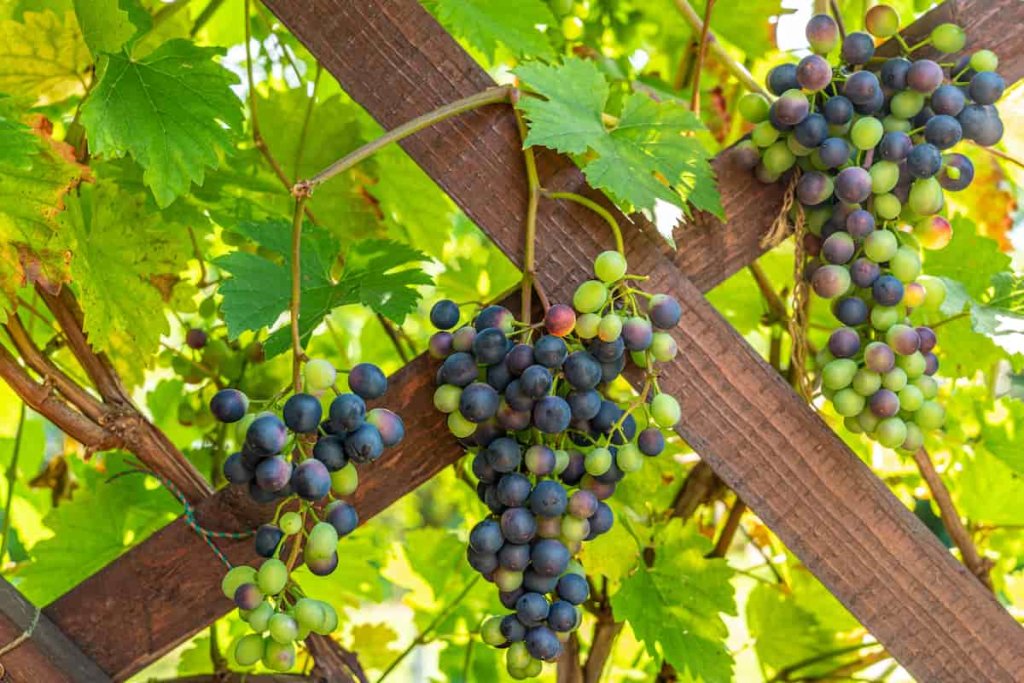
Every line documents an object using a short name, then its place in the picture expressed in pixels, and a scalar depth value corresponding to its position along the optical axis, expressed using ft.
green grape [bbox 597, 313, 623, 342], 2.75
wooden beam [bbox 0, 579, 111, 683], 3.02
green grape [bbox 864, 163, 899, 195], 2.94
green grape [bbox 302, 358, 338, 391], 2.64
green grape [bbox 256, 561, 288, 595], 2.63
